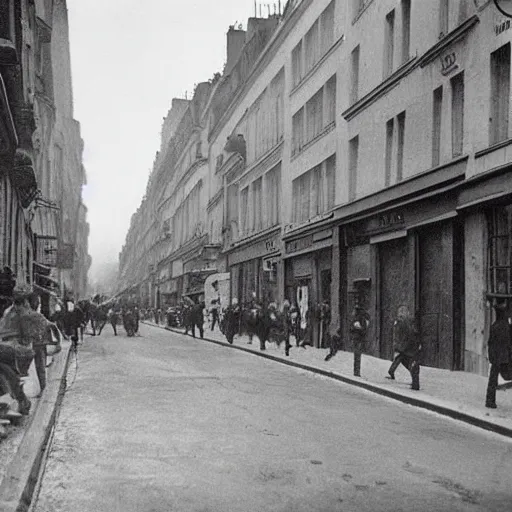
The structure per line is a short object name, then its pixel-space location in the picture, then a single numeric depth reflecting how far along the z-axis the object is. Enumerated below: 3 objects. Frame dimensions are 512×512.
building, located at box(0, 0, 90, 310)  19.12
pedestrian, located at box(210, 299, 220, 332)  44.50
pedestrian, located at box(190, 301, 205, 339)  35.69
